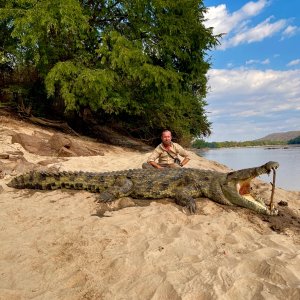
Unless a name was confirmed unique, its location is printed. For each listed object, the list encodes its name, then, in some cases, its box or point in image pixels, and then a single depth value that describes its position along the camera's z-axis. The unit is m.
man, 5.96
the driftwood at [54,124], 11.50
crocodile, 4.26
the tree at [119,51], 10.23
